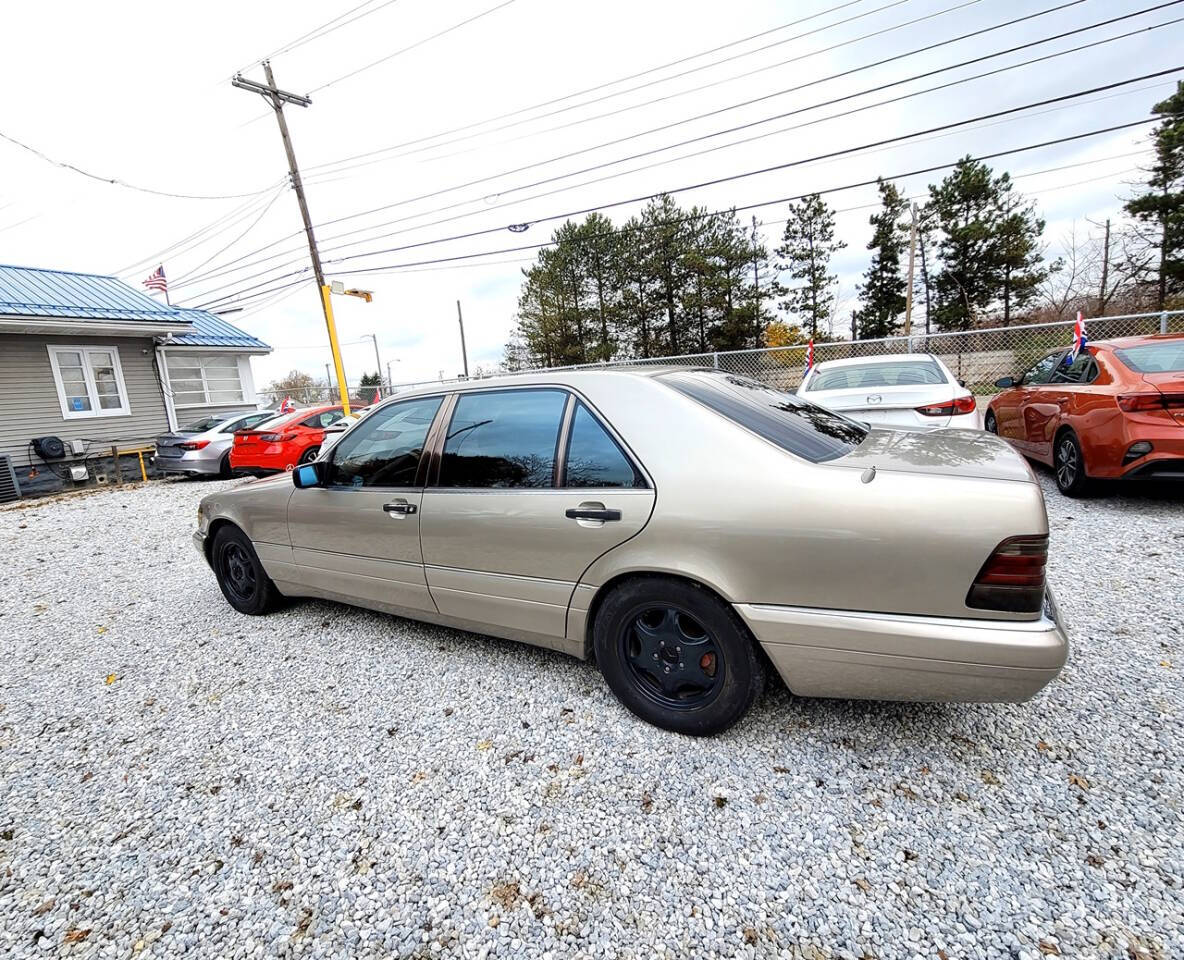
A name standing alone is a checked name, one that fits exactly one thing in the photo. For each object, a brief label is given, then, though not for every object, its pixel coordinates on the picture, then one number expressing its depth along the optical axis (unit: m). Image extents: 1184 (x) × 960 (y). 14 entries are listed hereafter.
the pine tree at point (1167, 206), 21.92
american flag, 14.45
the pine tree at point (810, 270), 33.31
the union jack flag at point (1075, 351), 5.20
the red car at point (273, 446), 9.73
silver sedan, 10.88
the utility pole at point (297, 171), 13.56
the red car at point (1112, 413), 4.07
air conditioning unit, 10.23
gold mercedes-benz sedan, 1.70
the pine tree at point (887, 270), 32.66
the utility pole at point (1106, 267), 27.40
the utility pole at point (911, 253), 26.36
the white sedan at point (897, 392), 4.95
